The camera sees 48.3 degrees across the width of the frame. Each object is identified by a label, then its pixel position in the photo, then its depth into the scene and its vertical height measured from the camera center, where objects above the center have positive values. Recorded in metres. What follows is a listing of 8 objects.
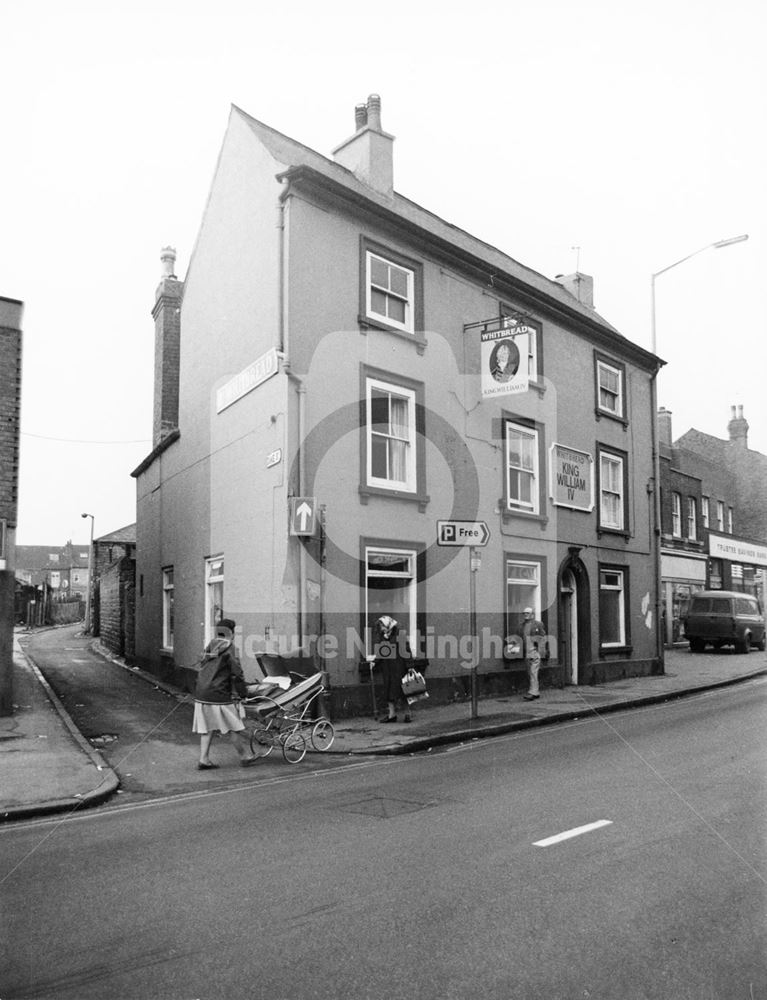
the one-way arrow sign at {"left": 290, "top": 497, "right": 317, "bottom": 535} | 13.76 +1.12
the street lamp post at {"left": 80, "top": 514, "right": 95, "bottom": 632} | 40.75 -1.10
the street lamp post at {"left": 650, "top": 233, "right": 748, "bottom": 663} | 23.02 +1.55
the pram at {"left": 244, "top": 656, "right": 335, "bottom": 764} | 10.80 -1.66
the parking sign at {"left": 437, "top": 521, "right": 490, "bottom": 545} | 13.47 +0.84
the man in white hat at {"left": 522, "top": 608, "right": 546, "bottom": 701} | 17.22 -1.21
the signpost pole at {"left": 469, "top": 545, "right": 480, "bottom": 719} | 13.38 -0.32
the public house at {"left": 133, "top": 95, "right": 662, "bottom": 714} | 14.67 +2.92
